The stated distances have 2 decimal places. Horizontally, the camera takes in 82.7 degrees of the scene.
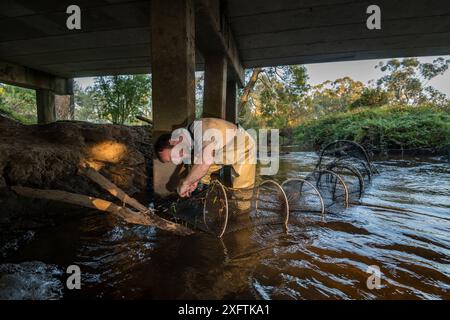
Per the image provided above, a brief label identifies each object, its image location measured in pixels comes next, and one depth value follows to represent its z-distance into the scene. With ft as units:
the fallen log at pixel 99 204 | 11.03
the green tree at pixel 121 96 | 33.58
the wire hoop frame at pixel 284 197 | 11.84
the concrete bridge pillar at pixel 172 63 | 13.30
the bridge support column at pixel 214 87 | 22.95
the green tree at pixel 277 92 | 51.98
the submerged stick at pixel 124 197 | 11.36
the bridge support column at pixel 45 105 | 37.24
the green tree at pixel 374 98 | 72.18
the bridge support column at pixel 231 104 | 33.35
